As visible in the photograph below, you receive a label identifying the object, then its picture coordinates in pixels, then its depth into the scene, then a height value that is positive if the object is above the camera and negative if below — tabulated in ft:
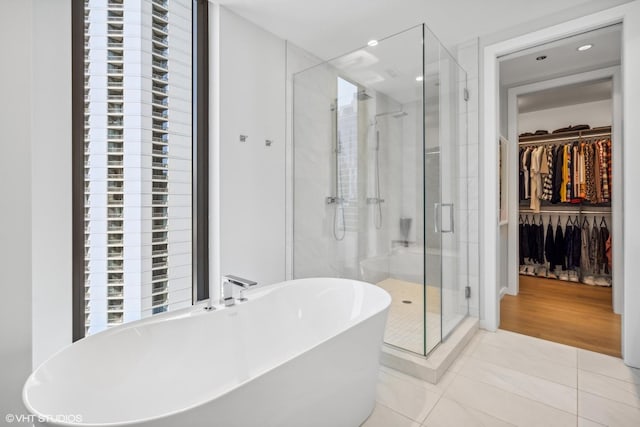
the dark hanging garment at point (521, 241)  15.37 -1.39
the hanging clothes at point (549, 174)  13.99 +1.73
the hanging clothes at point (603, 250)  13.33 -1.59
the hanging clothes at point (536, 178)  14.19 +1.58
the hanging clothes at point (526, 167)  14.60 +2.12
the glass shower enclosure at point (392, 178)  7.11 +0.92
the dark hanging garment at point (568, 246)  14.06 -1.51
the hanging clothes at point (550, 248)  14.56 -1.64
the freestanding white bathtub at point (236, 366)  3.46 -2.18
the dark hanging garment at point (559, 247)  14.38 -1.58
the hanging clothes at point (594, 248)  13.53 -1.54
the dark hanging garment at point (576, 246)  13.91 -1.48
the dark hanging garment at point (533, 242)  15.03 -1.40
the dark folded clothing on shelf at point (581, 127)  13.78 +3.76
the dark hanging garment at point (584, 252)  13.84 -1.75
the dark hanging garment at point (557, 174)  13.73 +1.71
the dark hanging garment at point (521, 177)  14.85 +1.69
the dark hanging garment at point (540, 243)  14.88 -1.46
